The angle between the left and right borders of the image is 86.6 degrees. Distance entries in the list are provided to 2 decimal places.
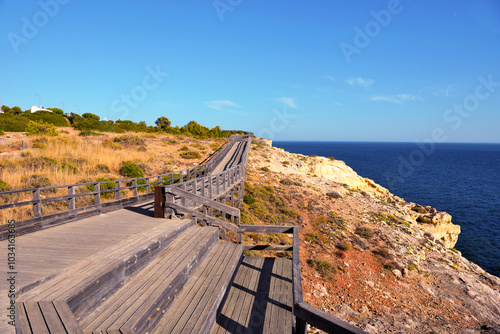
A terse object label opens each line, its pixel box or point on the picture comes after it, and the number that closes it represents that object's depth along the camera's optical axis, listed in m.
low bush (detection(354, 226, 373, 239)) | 19.06
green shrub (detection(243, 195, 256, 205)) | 21.52
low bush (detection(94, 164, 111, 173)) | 19.62
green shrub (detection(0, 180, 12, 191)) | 12.57
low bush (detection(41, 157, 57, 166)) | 17.32
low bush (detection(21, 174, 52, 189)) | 13.66
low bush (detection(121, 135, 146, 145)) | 32.30
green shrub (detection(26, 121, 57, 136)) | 28.96
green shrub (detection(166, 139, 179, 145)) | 38.72
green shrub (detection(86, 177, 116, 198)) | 15.22
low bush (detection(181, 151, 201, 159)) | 31.67
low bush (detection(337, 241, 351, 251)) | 16.69
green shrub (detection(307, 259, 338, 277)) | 13.82
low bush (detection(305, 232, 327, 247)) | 17.13
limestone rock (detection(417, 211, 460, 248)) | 26.34
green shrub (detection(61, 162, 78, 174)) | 16.88
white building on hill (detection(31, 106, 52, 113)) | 59.23
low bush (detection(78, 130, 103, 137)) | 34.75
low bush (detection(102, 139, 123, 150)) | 27.77
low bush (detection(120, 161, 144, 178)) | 19.89
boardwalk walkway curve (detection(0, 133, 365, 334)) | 3.75
